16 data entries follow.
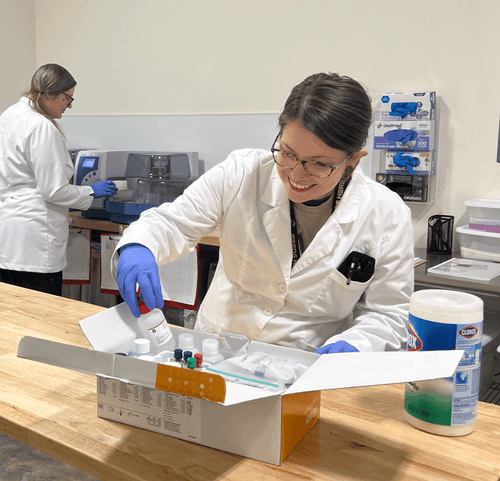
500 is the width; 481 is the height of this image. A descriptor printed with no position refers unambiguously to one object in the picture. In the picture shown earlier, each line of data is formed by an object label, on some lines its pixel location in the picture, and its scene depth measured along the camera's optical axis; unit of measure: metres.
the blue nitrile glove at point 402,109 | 2.54
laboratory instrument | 3.07
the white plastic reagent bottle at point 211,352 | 0.89
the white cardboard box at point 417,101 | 2.51
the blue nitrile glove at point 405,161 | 2.58
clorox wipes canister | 0.75
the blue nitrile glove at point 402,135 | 2.56
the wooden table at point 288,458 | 0.73
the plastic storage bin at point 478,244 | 2.28
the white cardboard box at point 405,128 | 2.53
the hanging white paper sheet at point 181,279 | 2.75
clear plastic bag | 0.79
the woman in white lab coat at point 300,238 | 1.11
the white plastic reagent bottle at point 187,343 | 0.92
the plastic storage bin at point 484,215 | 2.27
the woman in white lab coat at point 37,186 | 2.59
